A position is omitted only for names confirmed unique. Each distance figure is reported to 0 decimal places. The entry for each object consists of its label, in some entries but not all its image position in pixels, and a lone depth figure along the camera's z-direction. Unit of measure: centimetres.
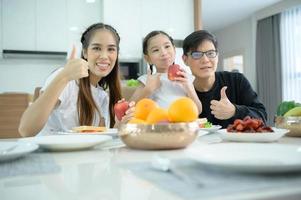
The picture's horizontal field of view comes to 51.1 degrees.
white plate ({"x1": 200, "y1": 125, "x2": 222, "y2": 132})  104
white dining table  37
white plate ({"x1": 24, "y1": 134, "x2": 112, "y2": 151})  76
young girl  195
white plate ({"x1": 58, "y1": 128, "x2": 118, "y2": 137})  99
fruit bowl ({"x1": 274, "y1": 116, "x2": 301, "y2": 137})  96
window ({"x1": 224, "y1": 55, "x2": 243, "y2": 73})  777
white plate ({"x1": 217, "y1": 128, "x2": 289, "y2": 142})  82
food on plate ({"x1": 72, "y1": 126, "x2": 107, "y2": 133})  105
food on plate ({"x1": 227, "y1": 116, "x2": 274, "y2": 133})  87
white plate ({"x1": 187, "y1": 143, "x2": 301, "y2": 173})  42
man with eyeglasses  175
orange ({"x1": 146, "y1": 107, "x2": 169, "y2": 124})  74
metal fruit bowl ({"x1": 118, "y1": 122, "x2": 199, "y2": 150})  72
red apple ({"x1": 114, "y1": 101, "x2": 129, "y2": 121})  103
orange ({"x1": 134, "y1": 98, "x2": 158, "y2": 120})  82
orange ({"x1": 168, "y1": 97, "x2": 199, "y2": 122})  74
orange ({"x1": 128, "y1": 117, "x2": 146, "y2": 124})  76
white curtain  574
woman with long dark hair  118
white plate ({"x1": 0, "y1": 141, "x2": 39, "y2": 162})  62
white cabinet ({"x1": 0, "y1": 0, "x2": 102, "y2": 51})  434
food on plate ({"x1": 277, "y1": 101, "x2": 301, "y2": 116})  112
